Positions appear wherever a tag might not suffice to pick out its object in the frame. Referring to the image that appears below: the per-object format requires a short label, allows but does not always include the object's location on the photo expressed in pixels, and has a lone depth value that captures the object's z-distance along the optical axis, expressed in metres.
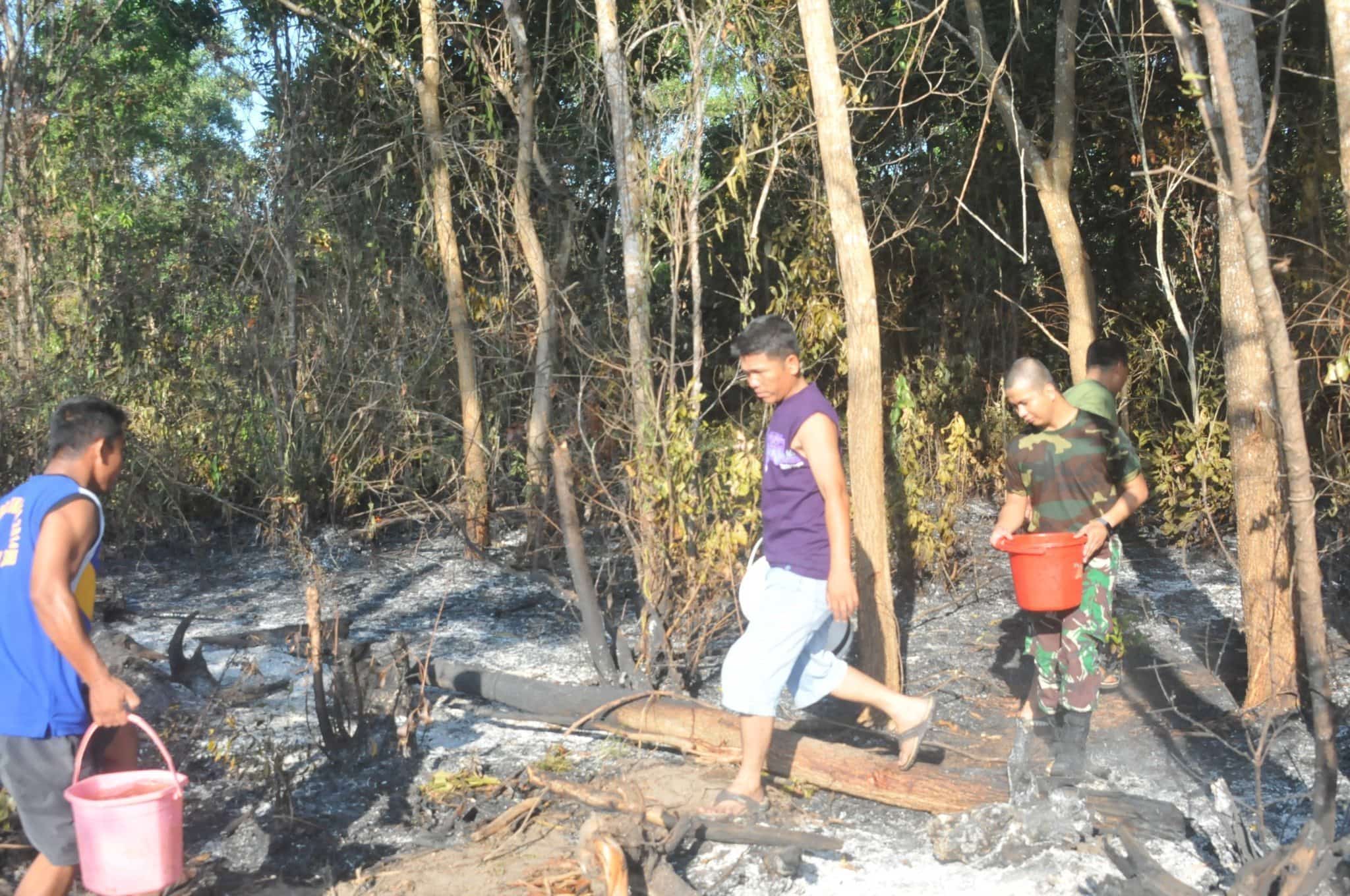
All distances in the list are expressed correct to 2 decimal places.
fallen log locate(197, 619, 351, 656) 6.36
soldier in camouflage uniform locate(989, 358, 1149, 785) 4.54
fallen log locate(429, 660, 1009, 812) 4.30
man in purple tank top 4.09
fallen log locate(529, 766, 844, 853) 3.96
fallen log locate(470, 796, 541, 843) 4.10
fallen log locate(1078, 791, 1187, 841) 4.01
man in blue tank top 3.01
